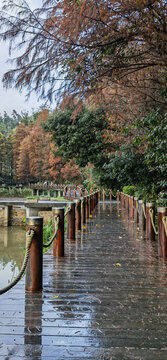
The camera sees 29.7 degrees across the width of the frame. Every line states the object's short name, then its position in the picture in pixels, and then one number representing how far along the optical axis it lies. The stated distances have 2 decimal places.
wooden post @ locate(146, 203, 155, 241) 7.67
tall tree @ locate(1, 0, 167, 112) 4.70
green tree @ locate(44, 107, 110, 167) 18.61
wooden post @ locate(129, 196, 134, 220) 12.64
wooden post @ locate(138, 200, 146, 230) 9.57
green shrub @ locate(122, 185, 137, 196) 22.73
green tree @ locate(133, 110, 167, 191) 8.02
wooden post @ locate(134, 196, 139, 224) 11.40
